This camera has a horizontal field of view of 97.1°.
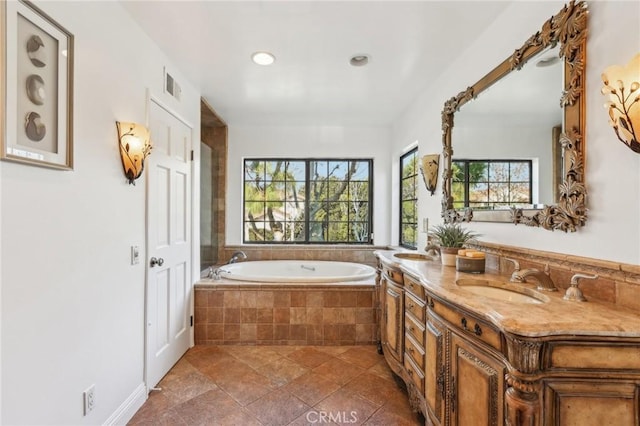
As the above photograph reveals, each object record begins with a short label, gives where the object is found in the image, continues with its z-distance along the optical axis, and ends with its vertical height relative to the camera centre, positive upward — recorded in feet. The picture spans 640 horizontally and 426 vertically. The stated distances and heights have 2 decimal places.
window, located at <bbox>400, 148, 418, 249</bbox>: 10.44 +0.57
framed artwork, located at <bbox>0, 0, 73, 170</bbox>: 3.29 +1.63
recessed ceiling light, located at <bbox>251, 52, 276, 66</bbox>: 6.76 +3.81
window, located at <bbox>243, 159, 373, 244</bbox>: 12.67 +0.51
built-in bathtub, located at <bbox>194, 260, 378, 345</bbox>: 8.66 -3.06
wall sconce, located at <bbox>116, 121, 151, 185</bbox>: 5.34 +1.27
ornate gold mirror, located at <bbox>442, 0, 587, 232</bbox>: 3.86 +1.25
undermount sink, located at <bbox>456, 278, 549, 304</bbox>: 4.11 -1.22
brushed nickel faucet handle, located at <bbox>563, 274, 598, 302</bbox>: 3.51 -0.97
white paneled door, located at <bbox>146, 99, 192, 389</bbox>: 6.46 -0.76
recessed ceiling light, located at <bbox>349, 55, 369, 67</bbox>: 6.88 +3.82
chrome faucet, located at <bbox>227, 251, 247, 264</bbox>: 11.27 -1.76
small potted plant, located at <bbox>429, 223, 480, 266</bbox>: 5.98 -0.59
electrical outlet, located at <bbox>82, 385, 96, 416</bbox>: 4.52 -3.03
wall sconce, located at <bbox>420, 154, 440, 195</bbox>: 7.69 +1.21
